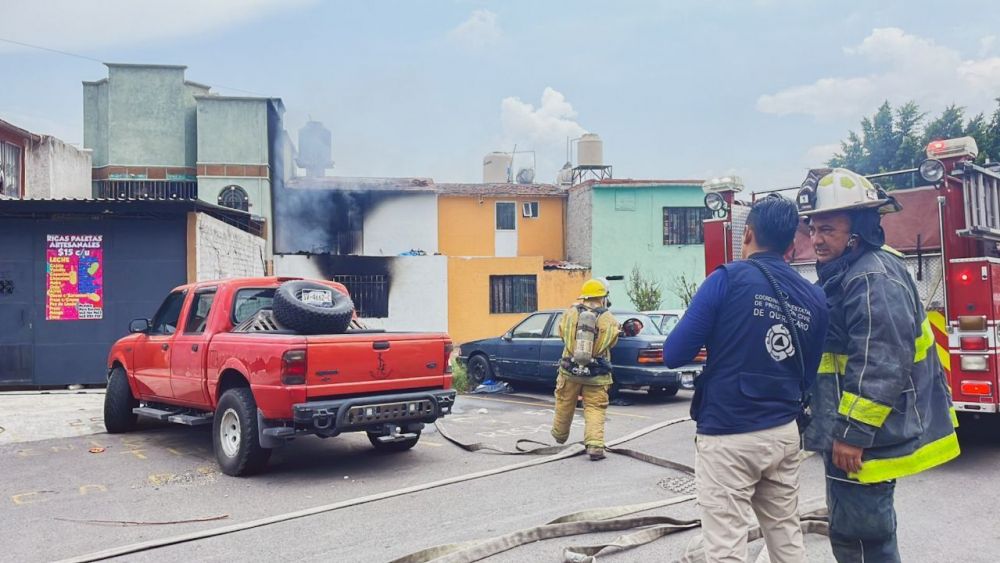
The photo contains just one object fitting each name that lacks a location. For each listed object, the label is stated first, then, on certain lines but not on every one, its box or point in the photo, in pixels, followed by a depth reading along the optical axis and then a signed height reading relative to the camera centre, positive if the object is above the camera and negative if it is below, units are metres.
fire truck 5.78 +0.11
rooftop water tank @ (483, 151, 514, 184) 31.67 +5.73
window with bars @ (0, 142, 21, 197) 15.99 +3.11
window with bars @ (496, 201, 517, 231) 26.06 +2.88
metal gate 12.24 +0.24
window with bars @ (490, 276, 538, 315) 23.84 +0.02
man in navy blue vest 2.88 -0.40
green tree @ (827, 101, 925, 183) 28.56 +5.94
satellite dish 30.69 +5.10
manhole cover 5.53 -1.56
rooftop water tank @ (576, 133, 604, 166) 30.36 +6.08
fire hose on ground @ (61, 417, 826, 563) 3.98 -1.48
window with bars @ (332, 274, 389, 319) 22.44 +0.12
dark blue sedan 10.45 -1.04
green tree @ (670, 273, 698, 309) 22.86 +0.09
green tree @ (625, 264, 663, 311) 19.55 -0.22
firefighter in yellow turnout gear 6.86 -0.68
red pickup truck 5.85 -0.65
